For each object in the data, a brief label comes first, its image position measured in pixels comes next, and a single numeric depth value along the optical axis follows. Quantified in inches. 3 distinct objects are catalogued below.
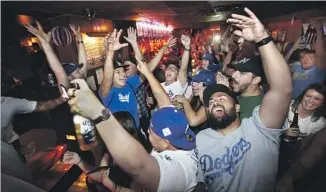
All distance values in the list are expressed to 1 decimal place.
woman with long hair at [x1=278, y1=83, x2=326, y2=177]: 82.1
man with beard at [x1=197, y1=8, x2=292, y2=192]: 45.9
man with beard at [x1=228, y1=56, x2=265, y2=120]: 72.2
